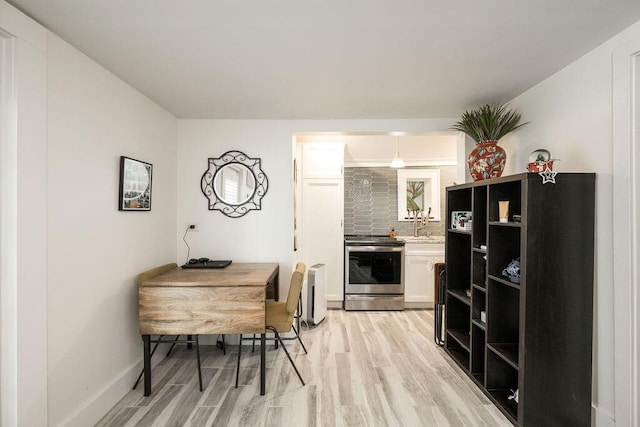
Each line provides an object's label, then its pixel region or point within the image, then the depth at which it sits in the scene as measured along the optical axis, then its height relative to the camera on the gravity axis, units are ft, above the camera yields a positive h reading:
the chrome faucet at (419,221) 16.88 -0.37
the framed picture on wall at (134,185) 8.23 +0.72
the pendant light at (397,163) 15.05 +2.32
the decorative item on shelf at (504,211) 7.59 +0.08
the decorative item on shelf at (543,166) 6.56 +1.03
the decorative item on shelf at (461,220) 9.67 -0.18
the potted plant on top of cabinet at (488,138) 8.83 +2.13
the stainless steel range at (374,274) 14.98 -2.76
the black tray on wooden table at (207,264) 10.37 -1.64
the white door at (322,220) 15.28 -0.32
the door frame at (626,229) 5.91 -0.26
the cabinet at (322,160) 15.28 +2.47
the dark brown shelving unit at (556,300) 6.62 -1.72
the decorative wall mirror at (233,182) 11.68 +1.08
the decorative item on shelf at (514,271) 7.32 -1.27
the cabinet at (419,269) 15.23 -2.55
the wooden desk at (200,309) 8.08 -2.36
